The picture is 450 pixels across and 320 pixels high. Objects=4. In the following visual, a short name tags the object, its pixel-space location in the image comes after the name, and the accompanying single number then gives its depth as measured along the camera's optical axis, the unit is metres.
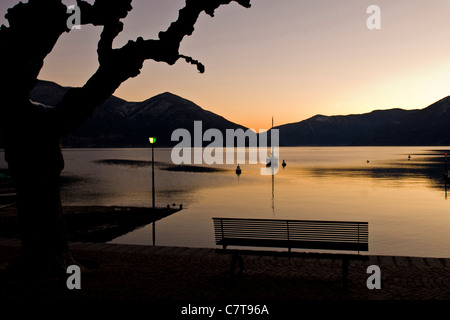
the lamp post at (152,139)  20.51
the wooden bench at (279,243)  8.88
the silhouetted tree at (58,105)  9.48
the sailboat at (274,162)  125.24
